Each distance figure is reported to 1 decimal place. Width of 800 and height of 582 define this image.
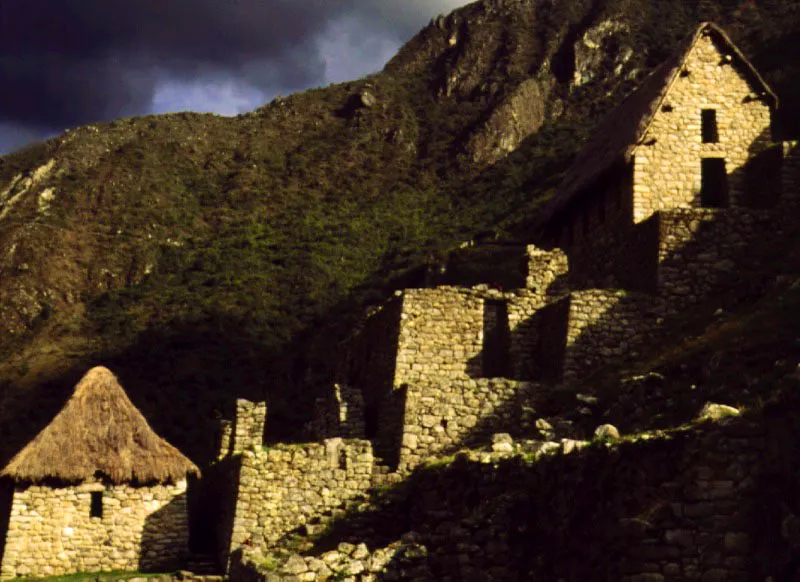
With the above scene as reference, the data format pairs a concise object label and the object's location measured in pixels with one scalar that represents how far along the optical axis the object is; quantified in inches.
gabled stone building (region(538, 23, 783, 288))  863.7
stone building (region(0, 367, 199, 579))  758.5
